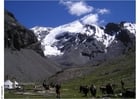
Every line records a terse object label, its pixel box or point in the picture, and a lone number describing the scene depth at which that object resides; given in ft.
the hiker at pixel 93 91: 89.34
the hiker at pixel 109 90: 94.75
